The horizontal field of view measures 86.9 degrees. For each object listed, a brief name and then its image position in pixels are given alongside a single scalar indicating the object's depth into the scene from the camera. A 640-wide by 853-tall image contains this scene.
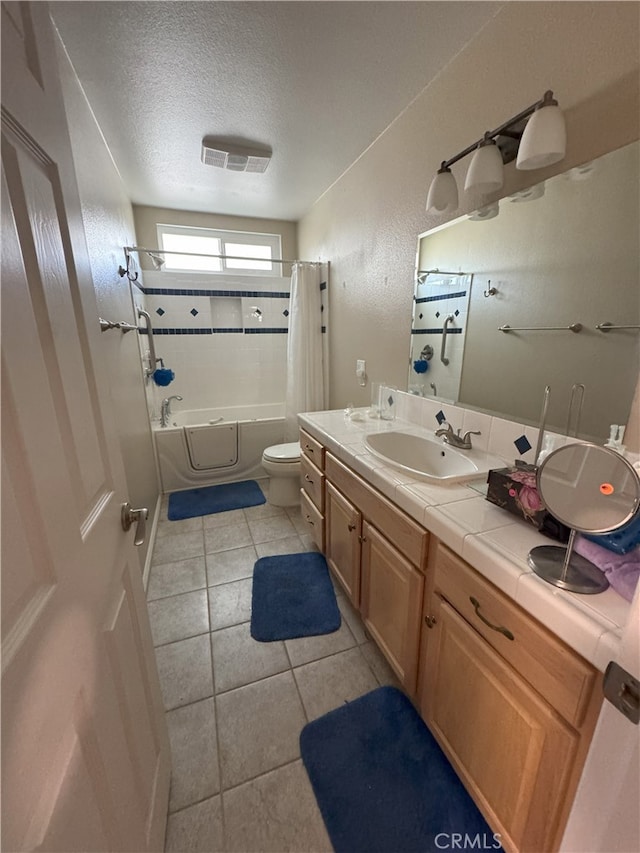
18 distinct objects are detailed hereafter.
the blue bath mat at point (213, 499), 2.80
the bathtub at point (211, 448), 3.05
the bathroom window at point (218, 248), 3.32
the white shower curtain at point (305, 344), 2.97
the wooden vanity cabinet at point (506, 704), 0.69
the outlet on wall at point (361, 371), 2.44
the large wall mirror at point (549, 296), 1.00
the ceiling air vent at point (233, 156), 2.03
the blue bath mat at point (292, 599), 1.66
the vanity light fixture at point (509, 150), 0.99
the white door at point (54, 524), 0.41
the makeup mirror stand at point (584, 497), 0.62
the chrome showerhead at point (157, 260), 3.08
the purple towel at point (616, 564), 0.70
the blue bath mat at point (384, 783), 0.98
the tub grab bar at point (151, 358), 3.00
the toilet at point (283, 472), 2.62
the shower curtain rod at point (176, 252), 2.60
